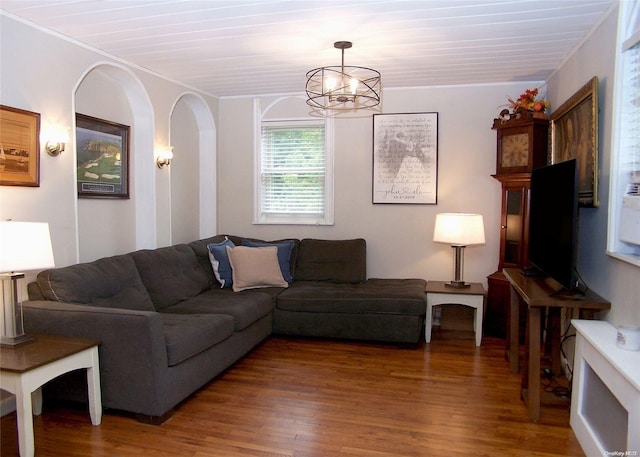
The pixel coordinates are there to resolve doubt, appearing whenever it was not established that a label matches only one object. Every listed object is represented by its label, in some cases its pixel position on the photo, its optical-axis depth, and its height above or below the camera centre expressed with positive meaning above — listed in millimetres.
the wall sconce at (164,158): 4320 +391
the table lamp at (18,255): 2357 -291
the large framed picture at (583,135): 2881 +466
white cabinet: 1857 -893
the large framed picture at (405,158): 4812 +446
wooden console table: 2631 -591
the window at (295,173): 5125 +305
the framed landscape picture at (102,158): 3652 +342
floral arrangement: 4027 +855
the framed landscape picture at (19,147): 2799 +318
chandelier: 3227 +813
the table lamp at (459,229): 4223 -251
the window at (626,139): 2504 +347
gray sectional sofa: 2703 -825
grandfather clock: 4082 +115
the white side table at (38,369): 2229 -855
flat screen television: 2645 -128
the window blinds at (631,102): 2510 +546
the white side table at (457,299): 4164 -868
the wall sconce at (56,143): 3105 +375
